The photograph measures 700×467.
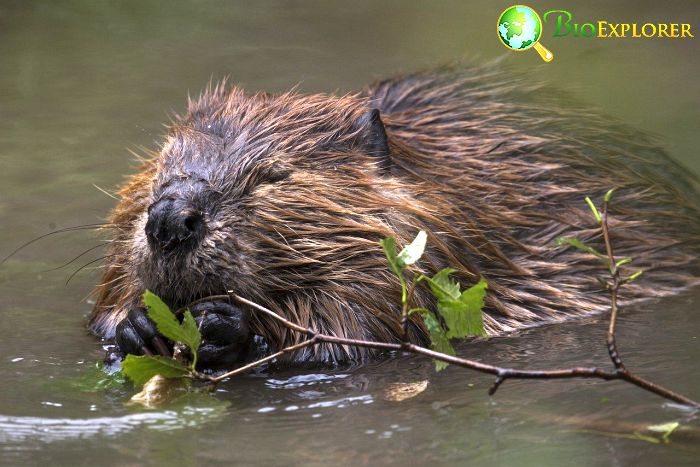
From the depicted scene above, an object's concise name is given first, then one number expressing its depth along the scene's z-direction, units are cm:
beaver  730
